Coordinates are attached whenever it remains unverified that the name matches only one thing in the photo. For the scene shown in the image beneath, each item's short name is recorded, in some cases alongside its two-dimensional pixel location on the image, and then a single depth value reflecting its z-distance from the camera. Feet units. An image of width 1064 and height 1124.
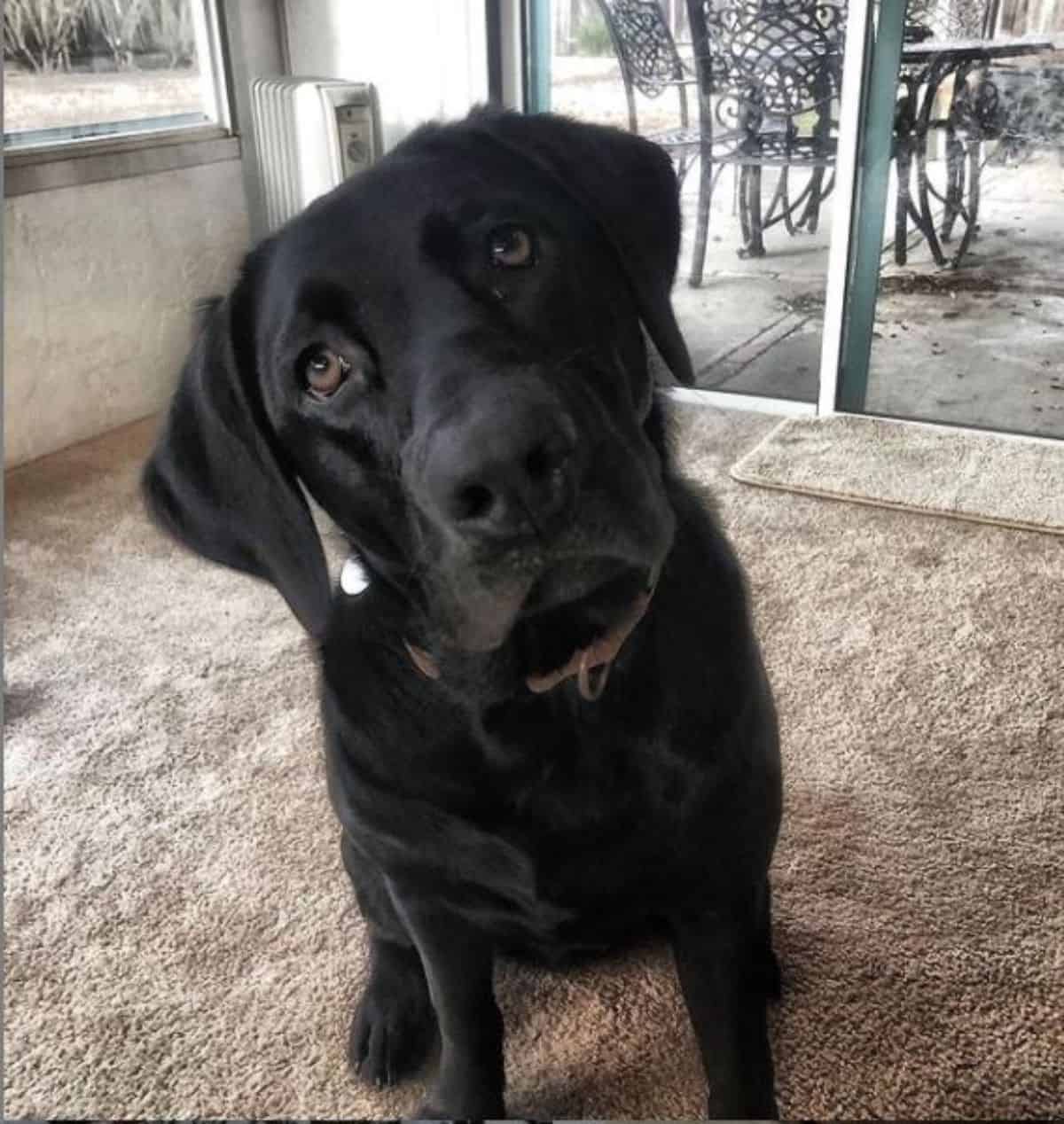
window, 8.16
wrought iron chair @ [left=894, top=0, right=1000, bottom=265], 7.97
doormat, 7.09
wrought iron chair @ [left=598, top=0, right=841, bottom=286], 8.48
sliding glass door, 7.98
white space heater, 8.82
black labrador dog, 2.50
